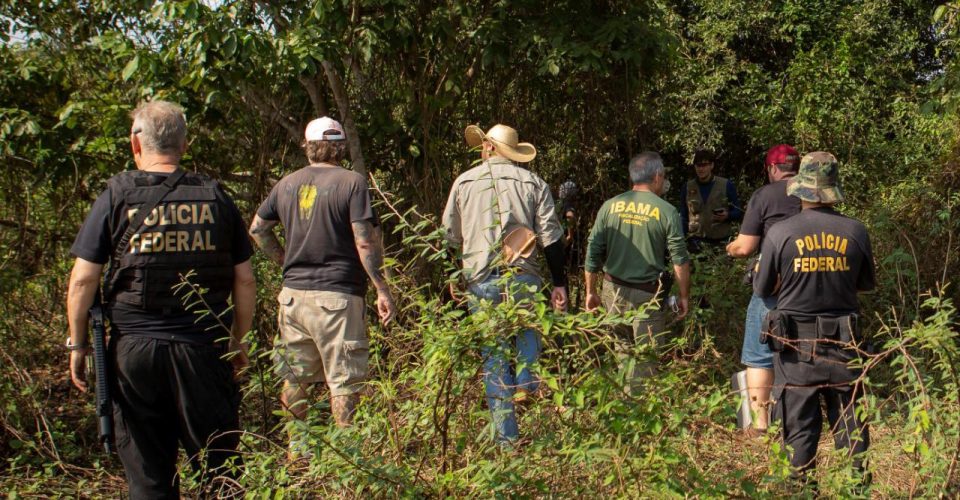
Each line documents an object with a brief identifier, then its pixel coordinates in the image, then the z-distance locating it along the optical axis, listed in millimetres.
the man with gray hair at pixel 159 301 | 3453
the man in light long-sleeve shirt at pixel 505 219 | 4632
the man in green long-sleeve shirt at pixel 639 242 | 5270
